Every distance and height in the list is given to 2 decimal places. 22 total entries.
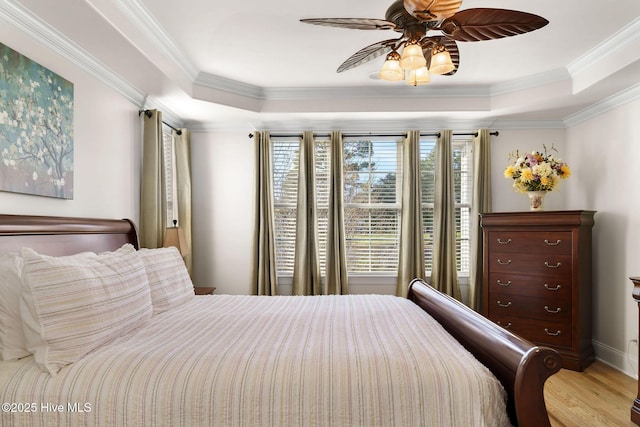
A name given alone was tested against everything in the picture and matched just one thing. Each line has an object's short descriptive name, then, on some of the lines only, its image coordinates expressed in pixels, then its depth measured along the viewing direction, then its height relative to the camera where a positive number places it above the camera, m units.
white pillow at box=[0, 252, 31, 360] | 1.61 -0.41
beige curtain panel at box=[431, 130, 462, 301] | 4.40 -0.22
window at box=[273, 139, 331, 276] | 4.59 +0.18
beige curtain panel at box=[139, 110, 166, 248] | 3.51 +0.22
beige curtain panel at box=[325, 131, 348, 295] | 4.44 -0.20
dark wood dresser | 3.48 -0.62
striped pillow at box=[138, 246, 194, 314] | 2.46 -0.43
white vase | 3.78 +0.09
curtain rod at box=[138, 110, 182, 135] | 3.55 +0.86
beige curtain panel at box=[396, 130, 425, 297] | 4.41 -0.11
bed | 1.41 -0.58
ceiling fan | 1.81 +0.88
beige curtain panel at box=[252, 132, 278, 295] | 4.41 -0.23
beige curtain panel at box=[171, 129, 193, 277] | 4.30 +0.28
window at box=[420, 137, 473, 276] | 4.55 +0.21
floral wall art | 2.10 +0.48
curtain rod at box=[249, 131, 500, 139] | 4.50 +0.84
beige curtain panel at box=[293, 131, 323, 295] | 4.43 -0.20
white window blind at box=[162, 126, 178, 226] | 4.14 +0.36
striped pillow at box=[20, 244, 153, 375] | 1.56 -0.39
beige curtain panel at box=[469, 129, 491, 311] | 4.41 +0.14
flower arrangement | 3.71 +0.33
